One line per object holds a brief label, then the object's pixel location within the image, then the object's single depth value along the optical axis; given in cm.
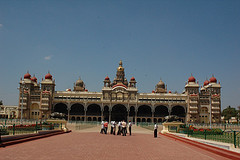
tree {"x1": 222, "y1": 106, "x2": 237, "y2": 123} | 9244
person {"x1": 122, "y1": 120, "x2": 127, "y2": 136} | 2334
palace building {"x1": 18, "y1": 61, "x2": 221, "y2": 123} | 6806
